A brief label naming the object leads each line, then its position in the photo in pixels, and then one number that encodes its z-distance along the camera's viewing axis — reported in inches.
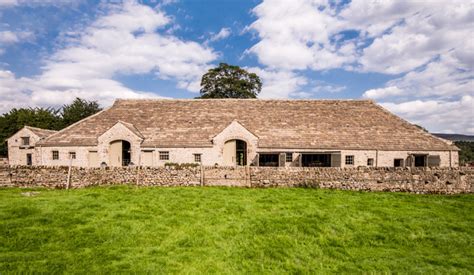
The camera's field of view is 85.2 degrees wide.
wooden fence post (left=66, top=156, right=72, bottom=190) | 638.8
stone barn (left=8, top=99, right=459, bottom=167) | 901.2
